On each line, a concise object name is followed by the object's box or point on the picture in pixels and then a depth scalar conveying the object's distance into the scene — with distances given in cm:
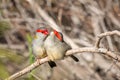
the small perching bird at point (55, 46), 520
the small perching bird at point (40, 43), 560
